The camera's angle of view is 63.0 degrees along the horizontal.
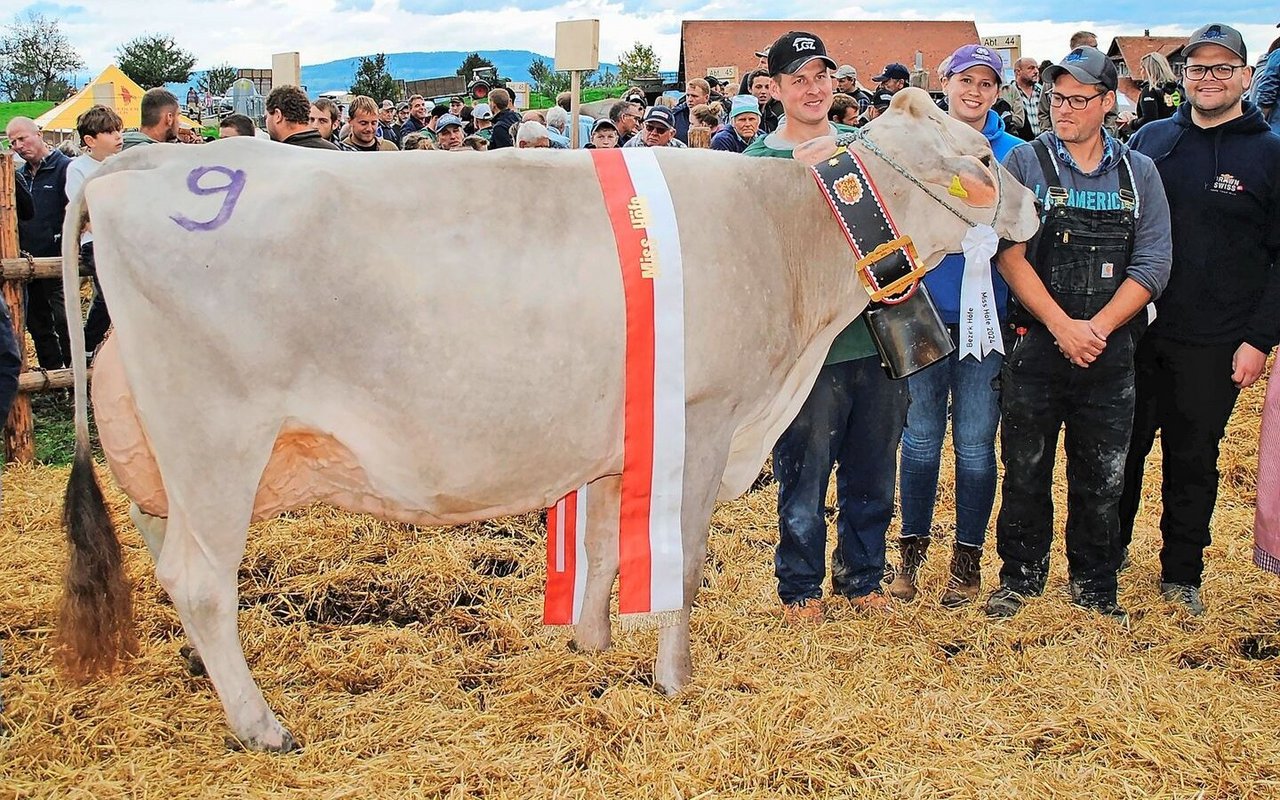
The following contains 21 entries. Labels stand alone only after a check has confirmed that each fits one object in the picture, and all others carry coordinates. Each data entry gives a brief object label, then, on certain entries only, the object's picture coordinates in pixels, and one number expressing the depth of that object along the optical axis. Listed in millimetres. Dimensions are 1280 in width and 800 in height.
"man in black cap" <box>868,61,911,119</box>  11141
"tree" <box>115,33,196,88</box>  50750
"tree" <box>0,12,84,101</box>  53438
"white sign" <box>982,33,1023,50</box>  10750
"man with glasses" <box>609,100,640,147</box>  10070
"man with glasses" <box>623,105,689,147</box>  9141
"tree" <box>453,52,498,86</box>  44666
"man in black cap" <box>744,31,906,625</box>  3995
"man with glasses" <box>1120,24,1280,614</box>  4105
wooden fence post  6438
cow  2947
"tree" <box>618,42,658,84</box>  54156
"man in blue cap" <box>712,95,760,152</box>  8555
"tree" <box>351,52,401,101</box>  41156
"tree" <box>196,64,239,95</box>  51156
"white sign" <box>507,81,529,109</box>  23355
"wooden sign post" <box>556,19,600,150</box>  7832
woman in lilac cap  4285
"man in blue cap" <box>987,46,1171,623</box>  3916
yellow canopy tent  20438
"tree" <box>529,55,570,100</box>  52447
